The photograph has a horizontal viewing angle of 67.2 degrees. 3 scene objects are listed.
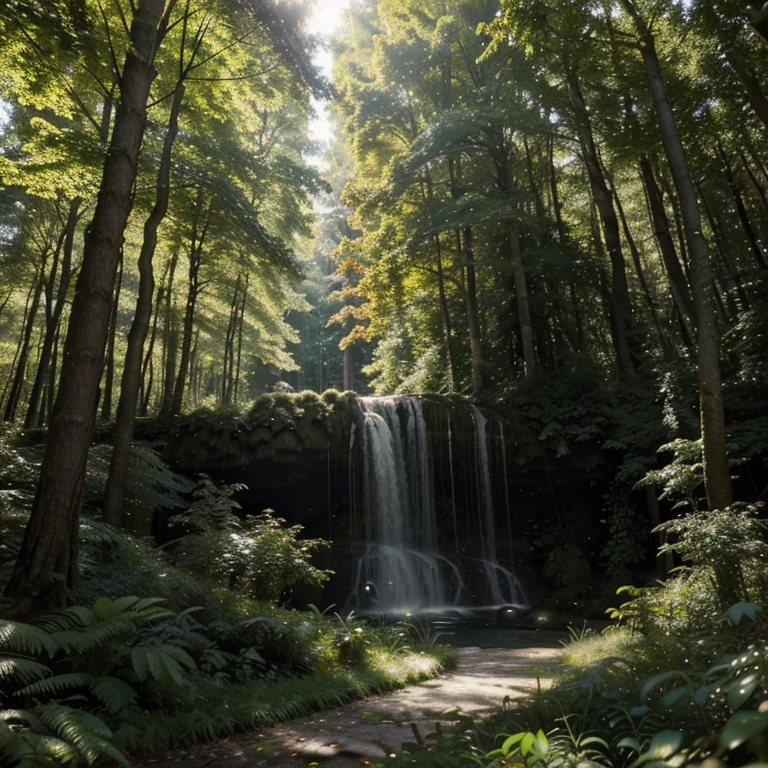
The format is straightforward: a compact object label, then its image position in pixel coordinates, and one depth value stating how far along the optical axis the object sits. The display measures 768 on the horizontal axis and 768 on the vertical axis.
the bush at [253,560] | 7.62
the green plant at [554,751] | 1.73
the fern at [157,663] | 3.43
